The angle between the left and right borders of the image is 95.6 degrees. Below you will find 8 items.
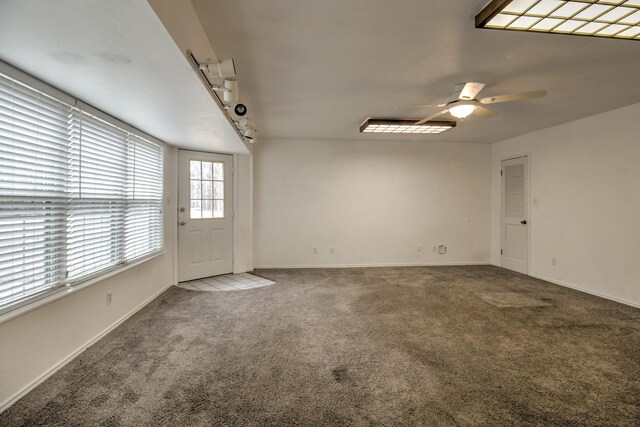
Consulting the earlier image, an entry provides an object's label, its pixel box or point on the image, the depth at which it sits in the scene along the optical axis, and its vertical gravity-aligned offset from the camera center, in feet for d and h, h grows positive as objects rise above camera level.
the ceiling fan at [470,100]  8.44 +3.59
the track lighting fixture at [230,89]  6.68 +2.86
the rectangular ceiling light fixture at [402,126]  13.74 +4.34
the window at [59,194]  6.02 +0.45
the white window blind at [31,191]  5.91 +0.45
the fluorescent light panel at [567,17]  5.57 +4.07
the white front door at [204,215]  14.98 -0.18
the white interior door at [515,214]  17.02 -0.05
